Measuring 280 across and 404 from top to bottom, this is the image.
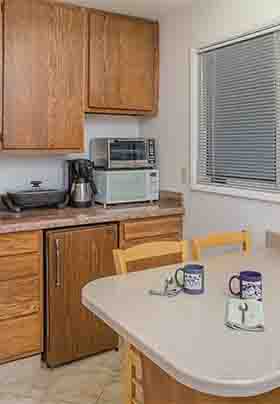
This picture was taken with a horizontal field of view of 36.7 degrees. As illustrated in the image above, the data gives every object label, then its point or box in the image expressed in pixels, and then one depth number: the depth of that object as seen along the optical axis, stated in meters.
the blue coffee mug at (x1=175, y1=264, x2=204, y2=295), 1.53
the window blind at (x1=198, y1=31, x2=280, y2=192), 2.40
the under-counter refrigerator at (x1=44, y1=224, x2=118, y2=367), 2.57
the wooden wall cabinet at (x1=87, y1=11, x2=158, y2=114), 2.99
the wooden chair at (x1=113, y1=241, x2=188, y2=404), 1.44
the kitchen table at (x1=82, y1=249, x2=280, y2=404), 0.96
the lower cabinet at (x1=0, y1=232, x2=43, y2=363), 2.46
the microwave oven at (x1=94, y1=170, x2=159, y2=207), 2.98
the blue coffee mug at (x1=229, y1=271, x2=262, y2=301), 1.41
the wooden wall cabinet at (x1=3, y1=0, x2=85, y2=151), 2.68
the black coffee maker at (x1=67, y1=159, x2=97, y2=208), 3.00
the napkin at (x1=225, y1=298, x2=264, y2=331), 1.22
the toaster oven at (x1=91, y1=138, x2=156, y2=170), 3.00
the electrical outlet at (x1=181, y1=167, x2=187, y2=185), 3.05
